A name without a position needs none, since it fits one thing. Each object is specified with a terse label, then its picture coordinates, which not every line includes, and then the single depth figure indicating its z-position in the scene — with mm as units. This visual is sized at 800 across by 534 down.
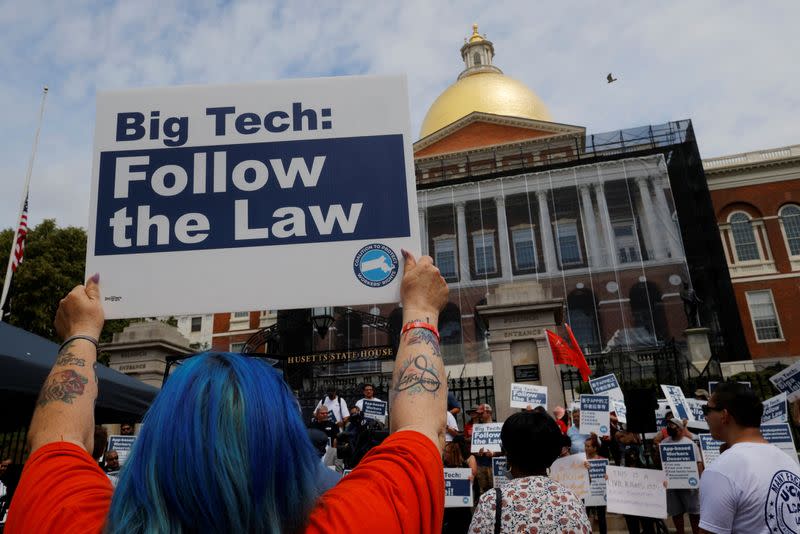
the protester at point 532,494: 2445
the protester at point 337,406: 10327
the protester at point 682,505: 6602
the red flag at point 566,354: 10875
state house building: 26219
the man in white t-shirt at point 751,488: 2658
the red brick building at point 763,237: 33219
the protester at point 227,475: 940
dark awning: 4680
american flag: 6516
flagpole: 6157
